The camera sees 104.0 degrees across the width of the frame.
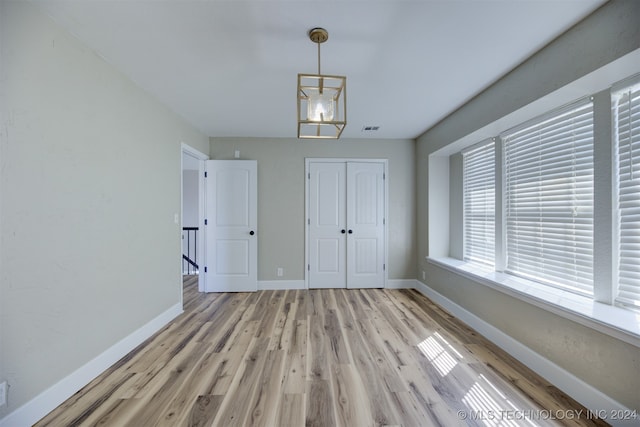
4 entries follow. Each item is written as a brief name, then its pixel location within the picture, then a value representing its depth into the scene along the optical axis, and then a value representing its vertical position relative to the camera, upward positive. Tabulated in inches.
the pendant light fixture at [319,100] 61.0 +28.7
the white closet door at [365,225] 163.0 -8.0
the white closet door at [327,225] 162.2 -7.9
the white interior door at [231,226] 155.3 -8.2
